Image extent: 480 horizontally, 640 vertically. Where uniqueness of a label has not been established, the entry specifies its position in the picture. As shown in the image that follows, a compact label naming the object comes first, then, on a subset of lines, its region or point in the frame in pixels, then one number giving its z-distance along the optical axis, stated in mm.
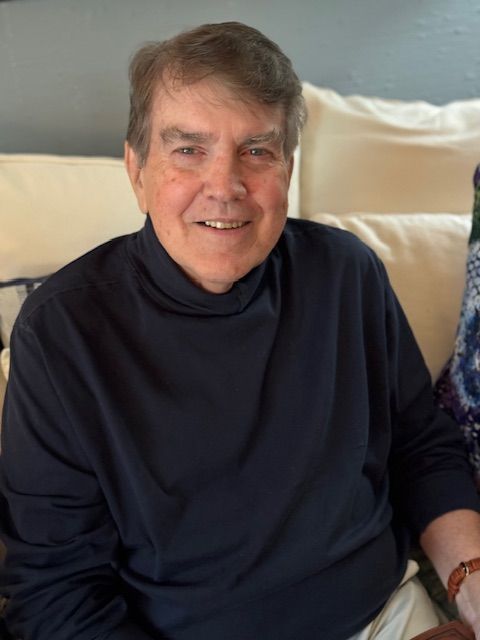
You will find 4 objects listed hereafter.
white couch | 1267
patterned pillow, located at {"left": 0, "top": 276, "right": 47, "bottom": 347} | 1222
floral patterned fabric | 1182
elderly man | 921
